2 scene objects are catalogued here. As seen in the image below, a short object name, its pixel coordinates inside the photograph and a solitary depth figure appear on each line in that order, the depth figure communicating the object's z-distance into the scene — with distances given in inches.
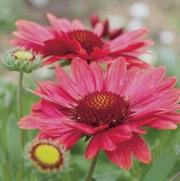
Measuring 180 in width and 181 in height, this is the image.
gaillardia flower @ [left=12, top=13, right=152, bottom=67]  17.5
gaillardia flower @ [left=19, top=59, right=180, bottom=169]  13.9
